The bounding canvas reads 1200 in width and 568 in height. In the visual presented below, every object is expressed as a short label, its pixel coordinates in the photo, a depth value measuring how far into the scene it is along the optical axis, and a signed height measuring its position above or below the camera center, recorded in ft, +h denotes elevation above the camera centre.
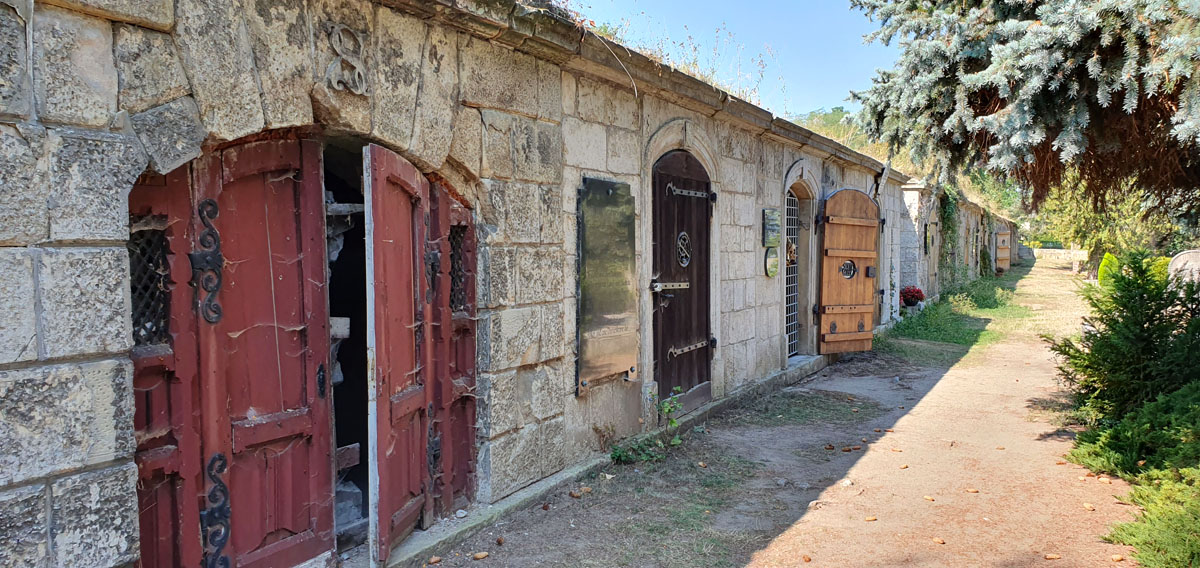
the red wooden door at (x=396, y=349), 10.41 -1.31
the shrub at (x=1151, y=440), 14.96 -4.24
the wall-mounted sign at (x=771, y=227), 26.08 +1.16
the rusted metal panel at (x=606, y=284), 16.25 -0.53
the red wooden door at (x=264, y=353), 9.31 -1.17
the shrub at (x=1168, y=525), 11.49 -4.71
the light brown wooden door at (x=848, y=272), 31.12 -0.69
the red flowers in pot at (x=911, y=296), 48.03 -2.67
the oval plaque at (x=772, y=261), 26.61 -0.12
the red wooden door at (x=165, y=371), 8.60 -1.23
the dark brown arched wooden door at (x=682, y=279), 19.54 -0.54
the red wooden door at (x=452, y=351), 12.82 -1.60
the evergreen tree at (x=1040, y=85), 14.21 +3.78
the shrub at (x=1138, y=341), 18.63 -2.40
